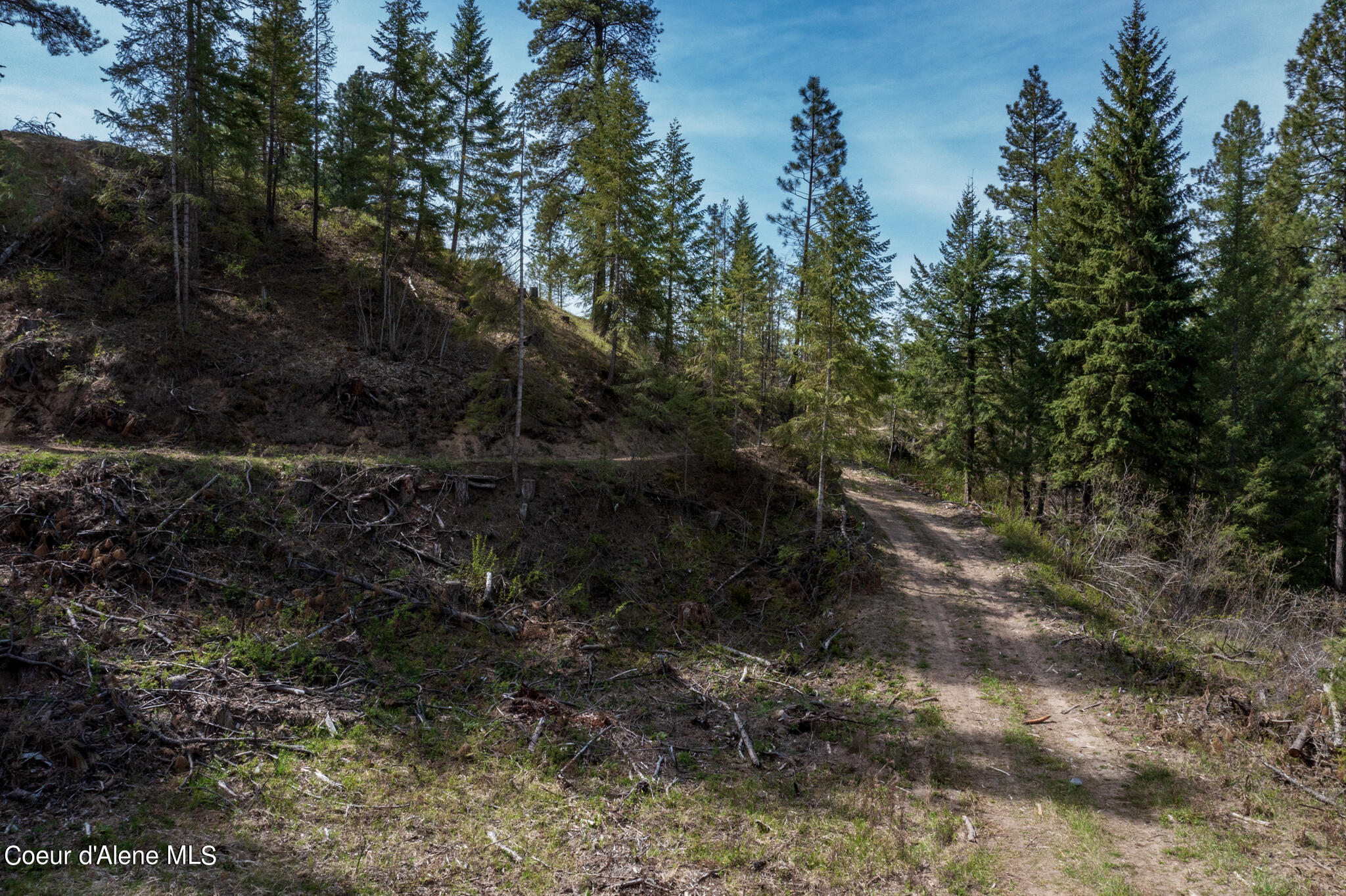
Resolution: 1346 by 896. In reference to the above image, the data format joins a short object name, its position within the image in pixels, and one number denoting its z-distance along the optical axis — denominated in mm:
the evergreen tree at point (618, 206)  21453
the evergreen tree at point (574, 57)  26328
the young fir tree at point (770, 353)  21766
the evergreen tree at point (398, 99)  24062
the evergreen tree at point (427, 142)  24516
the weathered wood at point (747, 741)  10594
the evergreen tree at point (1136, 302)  21359
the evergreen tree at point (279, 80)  26203
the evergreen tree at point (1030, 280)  25141
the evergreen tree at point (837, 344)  19328
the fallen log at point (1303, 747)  10305
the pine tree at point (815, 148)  27219
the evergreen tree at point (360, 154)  24516
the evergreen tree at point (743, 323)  22984
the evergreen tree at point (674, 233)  23891
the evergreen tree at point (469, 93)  27031
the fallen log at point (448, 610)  13746
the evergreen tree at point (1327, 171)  20078
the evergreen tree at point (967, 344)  25859
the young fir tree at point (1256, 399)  22250
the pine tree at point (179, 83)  18219
